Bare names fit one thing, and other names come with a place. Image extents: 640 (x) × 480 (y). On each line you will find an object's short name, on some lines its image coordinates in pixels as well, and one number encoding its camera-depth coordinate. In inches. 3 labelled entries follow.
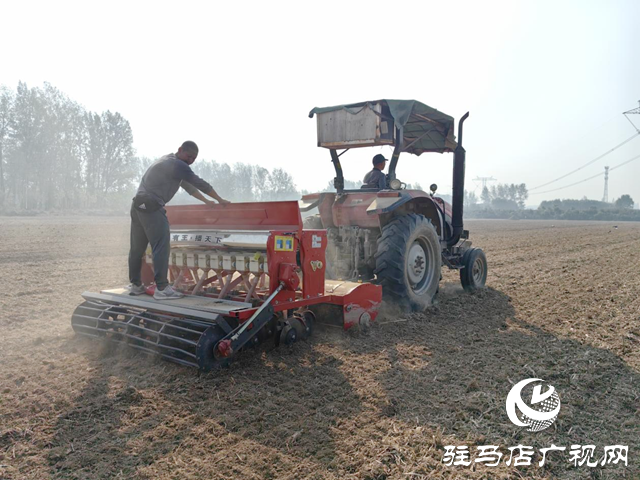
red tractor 220.4
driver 247.4
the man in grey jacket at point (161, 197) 174.7
